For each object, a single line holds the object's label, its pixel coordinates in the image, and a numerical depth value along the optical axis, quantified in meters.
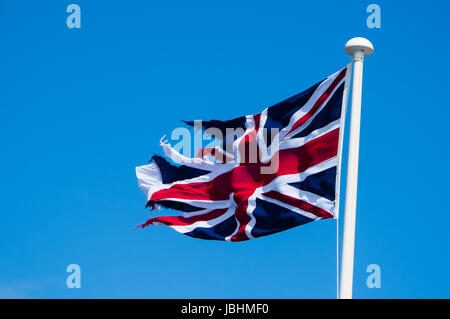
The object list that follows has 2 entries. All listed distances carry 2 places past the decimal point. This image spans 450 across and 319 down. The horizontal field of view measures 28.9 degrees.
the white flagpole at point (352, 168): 14.66
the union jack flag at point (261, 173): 16.81
